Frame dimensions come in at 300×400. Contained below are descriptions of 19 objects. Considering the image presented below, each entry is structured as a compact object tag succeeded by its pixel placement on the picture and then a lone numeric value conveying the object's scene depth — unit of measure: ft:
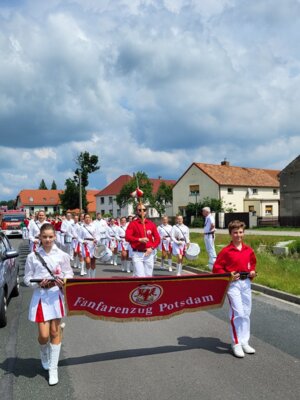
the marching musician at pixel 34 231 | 41.28
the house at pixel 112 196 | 280.10
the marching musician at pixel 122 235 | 52.90
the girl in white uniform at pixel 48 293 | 15.05
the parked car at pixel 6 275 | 22.71
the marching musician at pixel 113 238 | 54.47
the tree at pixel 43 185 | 511.48
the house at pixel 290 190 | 141.08
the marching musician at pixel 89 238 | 37.42
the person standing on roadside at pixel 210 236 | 44.09
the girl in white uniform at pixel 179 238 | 42.47
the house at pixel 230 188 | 182.80
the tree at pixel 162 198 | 227.61
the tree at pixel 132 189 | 222.89
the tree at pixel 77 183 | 206.49
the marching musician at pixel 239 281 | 17.54
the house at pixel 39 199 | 371.97
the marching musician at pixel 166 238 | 46.29
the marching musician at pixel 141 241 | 26.02
